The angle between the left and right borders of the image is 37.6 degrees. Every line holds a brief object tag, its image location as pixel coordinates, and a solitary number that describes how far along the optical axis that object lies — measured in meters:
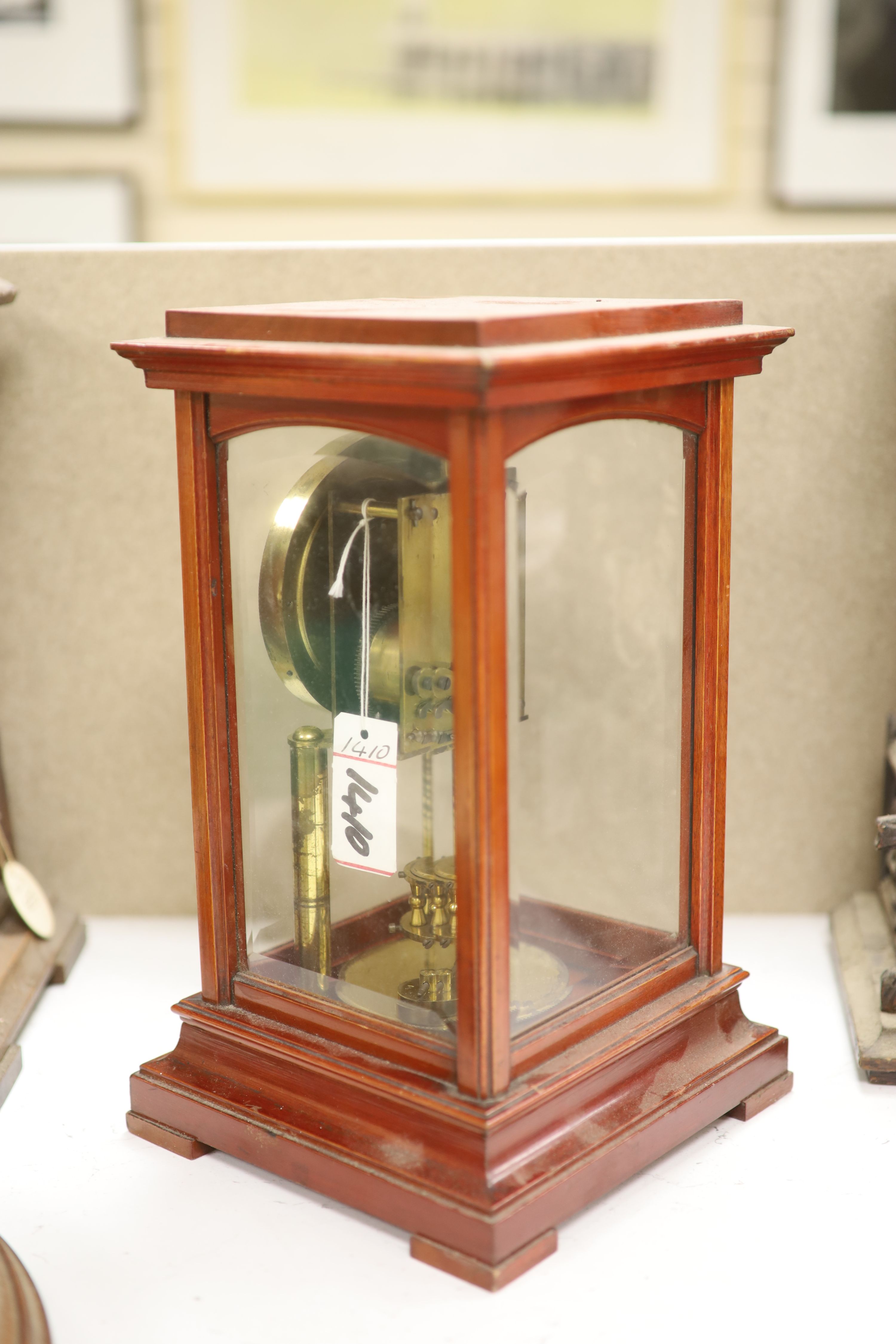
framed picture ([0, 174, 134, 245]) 2.47
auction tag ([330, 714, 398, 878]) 1.03
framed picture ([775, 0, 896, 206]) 2.41
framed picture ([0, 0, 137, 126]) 2.36
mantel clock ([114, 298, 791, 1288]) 0.91
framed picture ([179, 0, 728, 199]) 2.43
